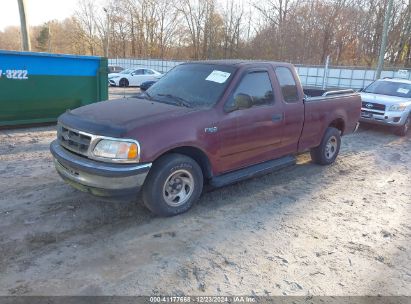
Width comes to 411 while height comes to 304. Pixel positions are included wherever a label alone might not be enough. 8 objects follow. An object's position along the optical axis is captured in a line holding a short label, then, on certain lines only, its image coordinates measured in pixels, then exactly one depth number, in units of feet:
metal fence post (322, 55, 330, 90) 69.91
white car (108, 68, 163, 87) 81.55
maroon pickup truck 12.71
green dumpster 26.37
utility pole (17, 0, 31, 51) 43.74
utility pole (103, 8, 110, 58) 167.63
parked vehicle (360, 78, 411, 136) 33.27
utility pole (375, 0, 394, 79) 55.62
